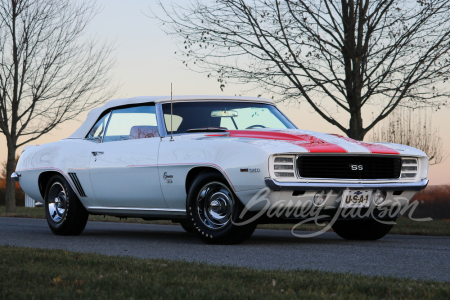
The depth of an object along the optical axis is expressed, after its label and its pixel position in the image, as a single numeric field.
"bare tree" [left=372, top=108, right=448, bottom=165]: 20.69
